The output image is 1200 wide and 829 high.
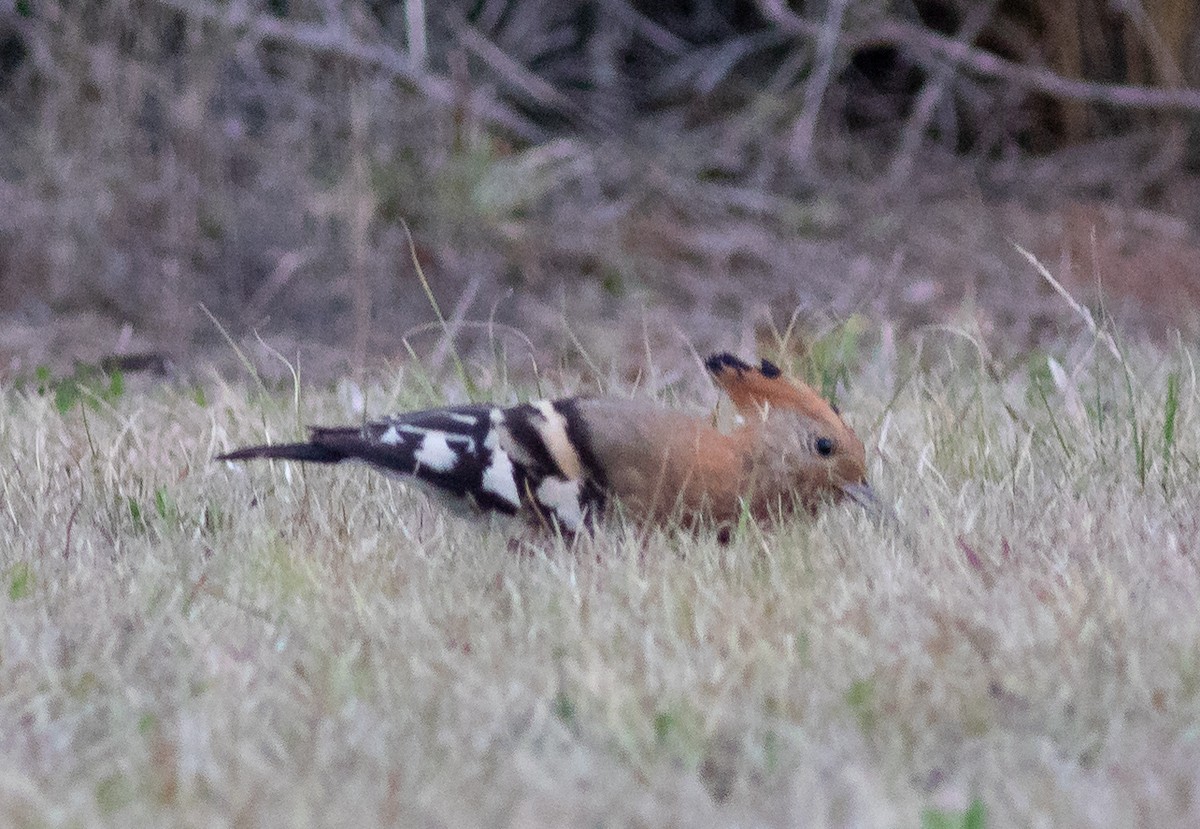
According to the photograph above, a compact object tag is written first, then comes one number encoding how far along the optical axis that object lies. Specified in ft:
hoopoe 20.18
